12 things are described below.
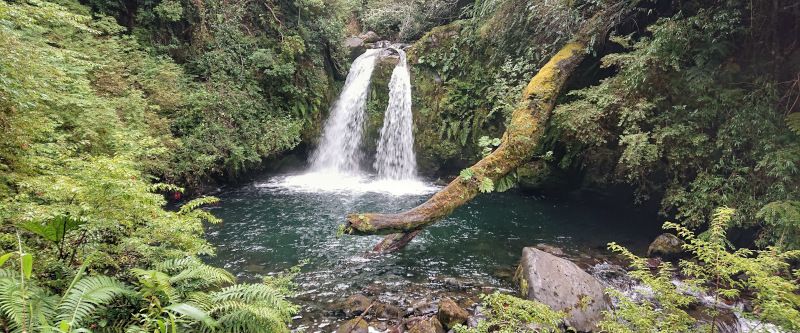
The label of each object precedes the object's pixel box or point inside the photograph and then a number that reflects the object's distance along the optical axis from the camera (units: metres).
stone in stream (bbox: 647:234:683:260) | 6.59
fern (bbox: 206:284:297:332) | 2.85
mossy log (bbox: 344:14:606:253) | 5.17
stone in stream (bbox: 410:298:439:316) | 4.78
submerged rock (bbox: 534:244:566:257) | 6.81
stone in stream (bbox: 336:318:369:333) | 4.29
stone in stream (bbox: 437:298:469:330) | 4.35
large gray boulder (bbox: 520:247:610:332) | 4.63
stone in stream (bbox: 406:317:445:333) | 4.11
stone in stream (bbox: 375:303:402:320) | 4.67
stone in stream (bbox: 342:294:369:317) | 4.79
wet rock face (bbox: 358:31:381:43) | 17.28
